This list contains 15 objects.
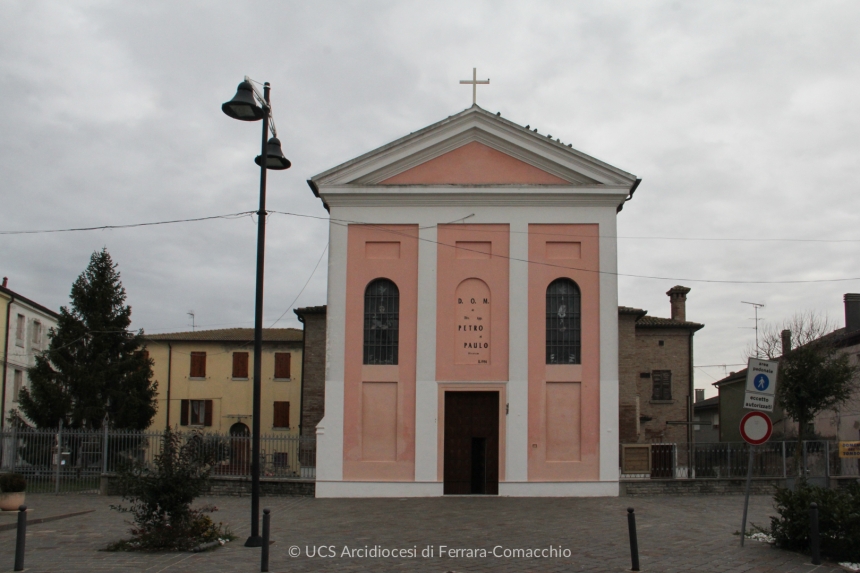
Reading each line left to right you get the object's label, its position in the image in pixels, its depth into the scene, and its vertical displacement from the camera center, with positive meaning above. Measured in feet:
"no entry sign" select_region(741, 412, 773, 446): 36.55 -1.90
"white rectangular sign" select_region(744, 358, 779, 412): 38.27 +0.09
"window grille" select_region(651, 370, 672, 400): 104.99 +0.36
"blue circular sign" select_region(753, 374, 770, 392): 38.37 +0.24
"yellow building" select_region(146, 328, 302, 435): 135.74 +0.70
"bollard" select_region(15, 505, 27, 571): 32.09 -6.61
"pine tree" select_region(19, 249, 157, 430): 92.22 +1.39
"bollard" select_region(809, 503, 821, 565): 32.73 -6.15
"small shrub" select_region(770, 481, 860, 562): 33.53 -5.71
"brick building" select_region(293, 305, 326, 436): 85.81 +1.60
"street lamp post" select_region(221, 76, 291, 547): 38.06 +11.25
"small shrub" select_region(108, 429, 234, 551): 36.88 -5.52
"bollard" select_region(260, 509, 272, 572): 30.71 -6.68
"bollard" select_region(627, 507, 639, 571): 30.90 -6.12
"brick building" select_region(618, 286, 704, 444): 103.81 +1.31
